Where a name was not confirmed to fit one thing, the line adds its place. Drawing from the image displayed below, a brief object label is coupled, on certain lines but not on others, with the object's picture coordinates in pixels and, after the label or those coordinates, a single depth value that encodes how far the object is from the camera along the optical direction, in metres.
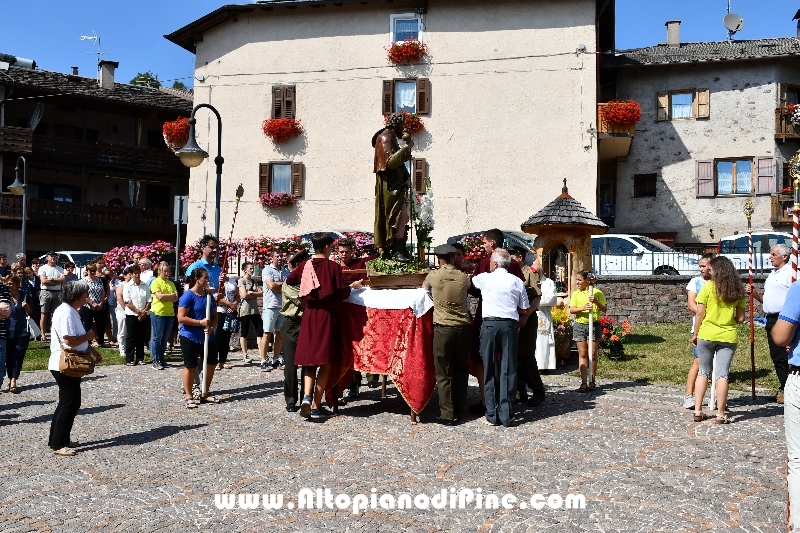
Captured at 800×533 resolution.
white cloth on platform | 8.06
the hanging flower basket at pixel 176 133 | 28.47
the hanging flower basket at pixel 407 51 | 26.44
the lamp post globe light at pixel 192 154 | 11.95
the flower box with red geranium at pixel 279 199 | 27.22
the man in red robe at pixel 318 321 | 8.16
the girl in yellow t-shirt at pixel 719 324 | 7.80
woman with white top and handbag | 6.77
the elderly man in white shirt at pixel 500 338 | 7.86
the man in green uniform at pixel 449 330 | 7.93
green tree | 57.38
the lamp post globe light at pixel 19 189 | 24.68
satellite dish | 33.59
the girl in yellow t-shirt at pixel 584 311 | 9.94
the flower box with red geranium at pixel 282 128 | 27.20
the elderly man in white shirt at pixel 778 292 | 8.49
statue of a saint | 9.05
